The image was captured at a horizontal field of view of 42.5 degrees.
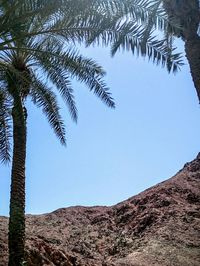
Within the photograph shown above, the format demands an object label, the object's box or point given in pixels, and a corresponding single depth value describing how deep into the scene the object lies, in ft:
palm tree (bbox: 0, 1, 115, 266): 22.17
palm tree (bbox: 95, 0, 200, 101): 22.95
